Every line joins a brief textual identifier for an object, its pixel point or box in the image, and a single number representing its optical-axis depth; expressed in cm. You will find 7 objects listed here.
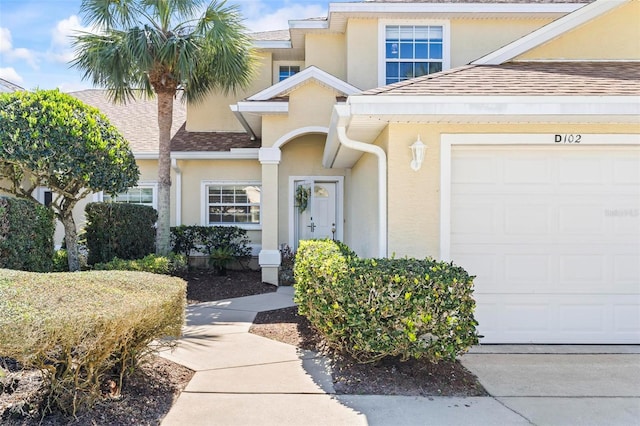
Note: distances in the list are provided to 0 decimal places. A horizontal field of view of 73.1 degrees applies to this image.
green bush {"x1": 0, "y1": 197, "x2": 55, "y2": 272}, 640
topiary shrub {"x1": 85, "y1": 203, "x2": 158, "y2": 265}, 983
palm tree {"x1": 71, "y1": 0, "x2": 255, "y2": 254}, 988
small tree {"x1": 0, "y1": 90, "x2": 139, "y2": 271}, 737
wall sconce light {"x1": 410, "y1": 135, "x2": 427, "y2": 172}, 543
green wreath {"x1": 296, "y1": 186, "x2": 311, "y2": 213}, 1231
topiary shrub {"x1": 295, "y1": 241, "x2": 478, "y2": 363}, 434
